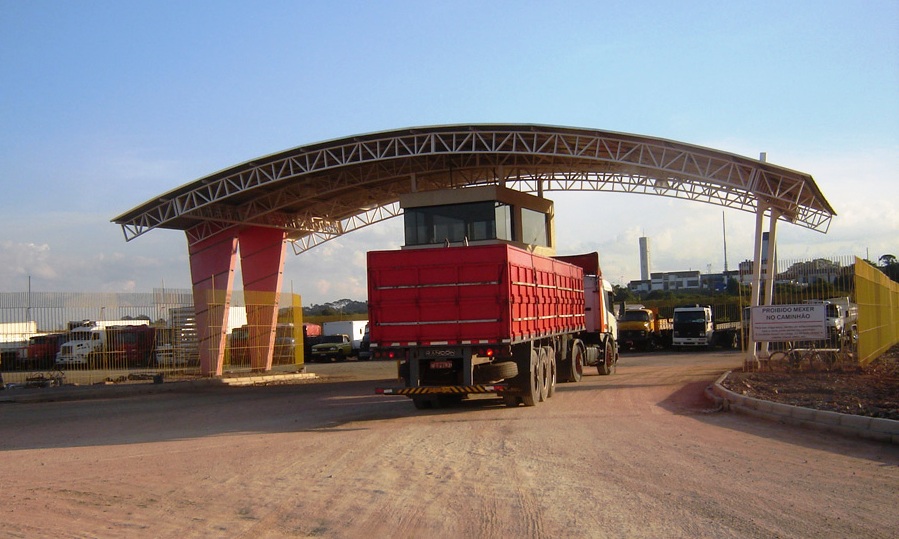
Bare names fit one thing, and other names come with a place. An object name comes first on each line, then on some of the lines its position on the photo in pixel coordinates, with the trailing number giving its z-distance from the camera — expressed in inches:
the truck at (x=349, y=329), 1963.6
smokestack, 5191.9
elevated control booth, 834.2
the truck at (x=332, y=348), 1779.0
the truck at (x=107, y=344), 909.2
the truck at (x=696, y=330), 1657.2
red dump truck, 562.9
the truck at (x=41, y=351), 920.9
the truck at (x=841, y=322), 951.6
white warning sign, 825.5
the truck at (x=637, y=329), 1722.4
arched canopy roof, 973.8
